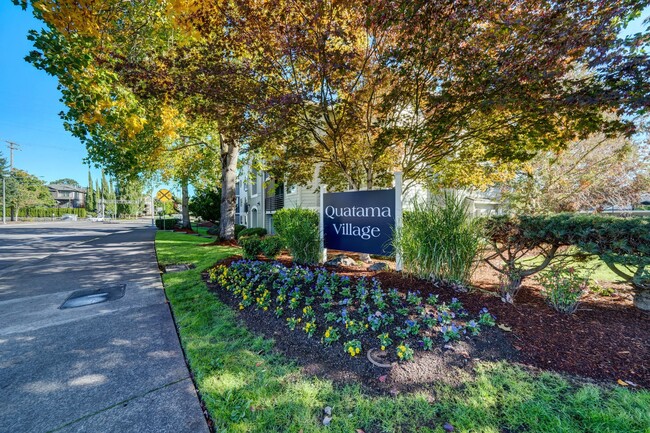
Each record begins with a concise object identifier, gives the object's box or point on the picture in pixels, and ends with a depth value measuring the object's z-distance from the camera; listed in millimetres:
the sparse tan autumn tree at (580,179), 9773
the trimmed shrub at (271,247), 6500
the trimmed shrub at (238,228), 16922
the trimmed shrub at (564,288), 3266
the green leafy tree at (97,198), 68062
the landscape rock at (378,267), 5645
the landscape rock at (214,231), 19094
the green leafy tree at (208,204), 24422
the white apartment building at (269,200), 12416
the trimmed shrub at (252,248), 6637
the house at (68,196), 79375
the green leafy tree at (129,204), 66538
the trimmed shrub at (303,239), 6012
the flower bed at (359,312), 2768
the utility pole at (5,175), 37688
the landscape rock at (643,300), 3436
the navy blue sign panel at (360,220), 4941
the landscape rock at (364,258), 6916
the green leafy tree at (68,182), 112475
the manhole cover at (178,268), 6943
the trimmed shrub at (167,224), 24503
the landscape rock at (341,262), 5978
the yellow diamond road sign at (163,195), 18375
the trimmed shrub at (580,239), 2789
